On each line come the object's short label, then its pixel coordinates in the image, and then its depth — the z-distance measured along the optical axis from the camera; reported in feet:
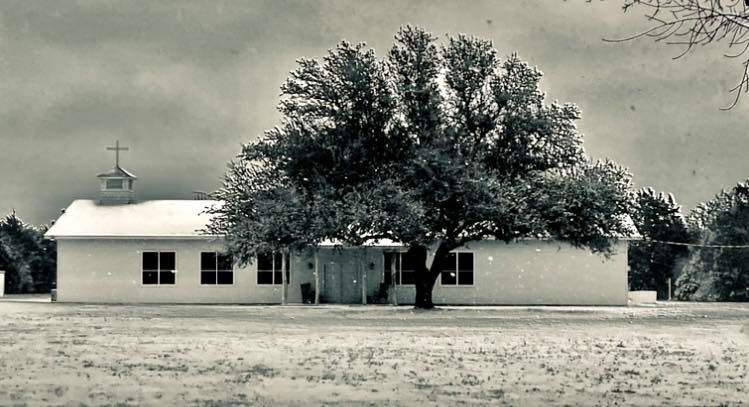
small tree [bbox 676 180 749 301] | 238.48
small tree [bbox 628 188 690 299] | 278.05
